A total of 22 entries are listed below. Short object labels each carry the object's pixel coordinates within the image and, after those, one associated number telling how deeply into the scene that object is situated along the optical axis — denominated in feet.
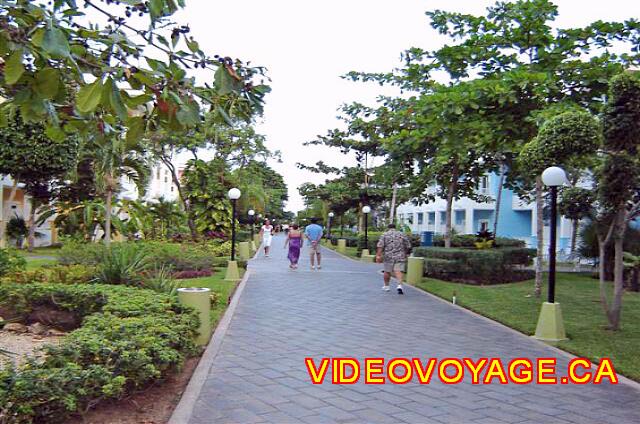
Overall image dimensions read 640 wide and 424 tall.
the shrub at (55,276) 32.83
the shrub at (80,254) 44.06
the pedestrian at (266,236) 87.40
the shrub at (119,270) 31.24
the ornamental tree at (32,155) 64.90
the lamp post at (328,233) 160.80
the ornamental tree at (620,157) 25.04
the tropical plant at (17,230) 85.27
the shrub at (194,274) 50.57
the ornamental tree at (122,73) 8.54
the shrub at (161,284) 28.73
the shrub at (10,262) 36.60
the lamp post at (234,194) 54.08
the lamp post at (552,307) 26.05
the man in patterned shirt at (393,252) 43.93
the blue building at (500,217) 114.21
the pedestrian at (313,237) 62.69
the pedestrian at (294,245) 64.13
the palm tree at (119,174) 56.90
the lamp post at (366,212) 91.35
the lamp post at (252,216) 127.93
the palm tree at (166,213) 83.30
